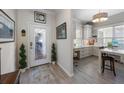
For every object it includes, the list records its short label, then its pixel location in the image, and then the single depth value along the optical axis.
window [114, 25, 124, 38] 3.53
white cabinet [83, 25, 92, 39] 4.76
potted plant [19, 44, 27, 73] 2.56
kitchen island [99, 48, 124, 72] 1.98
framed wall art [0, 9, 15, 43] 1.35
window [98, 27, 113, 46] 4.04
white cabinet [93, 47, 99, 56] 4.64
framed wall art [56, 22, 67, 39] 2.59
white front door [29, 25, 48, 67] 2.99
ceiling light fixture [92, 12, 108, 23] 2.25
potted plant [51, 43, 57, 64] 3.37
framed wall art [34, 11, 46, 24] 3.07
